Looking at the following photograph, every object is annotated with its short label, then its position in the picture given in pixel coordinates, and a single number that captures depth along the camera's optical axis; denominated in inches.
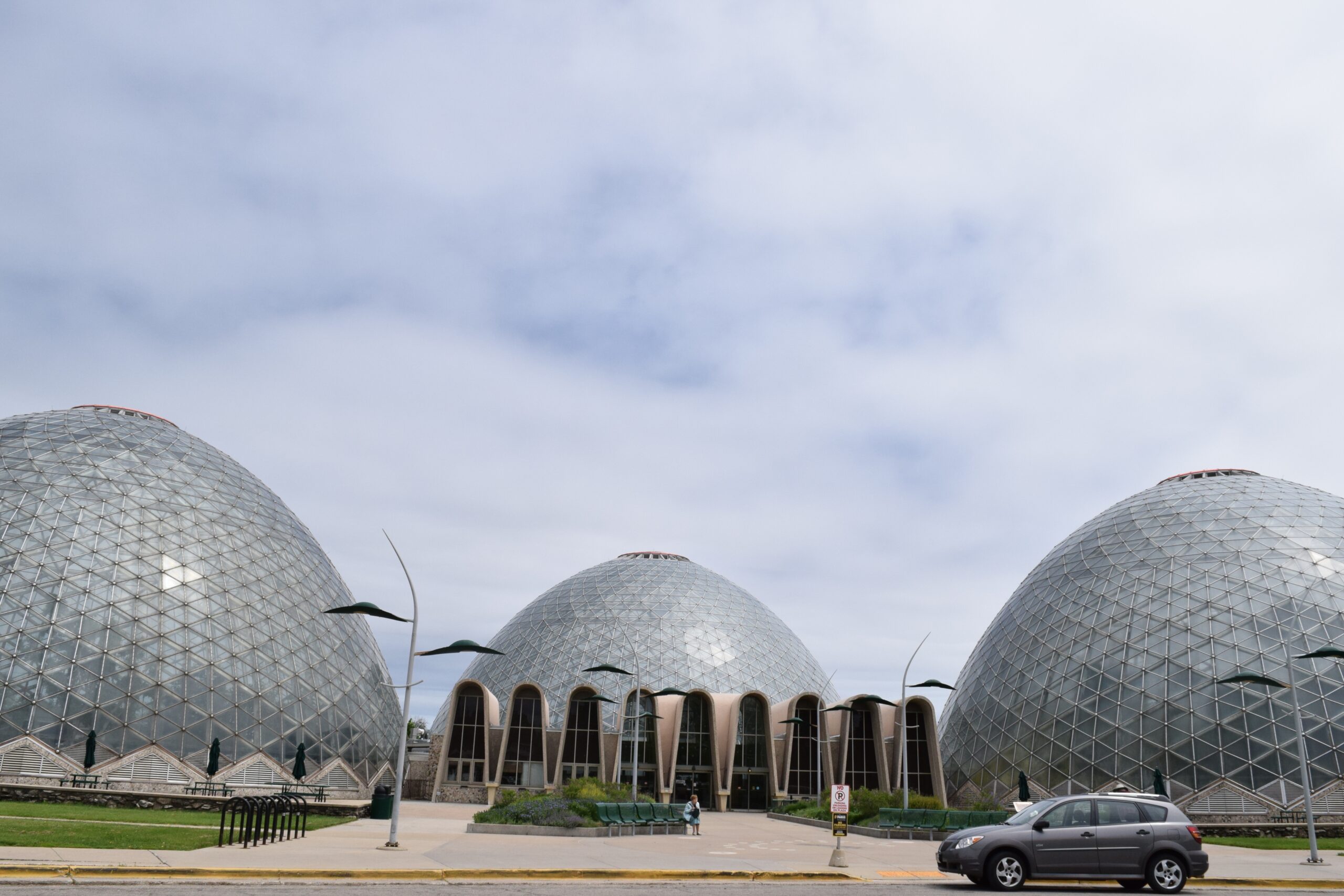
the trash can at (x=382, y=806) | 1526.8
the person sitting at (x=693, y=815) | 1333.7
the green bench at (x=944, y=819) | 1296.8
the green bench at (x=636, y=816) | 1222.3
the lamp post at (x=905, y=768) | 1487.5
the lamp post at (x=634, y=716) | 1641.6
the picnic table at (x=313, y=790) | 1573.6
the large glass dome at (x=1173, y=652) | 1795.0
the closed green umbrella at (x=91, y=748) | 1533.0
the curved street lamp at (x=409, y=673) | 866.1
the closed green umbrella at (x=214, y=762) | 1599.4
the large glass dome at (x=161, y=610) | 1659.7
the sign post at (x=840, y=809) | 850.8
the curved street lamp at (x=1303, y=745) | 991.0
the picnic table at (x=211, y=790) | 1475.1
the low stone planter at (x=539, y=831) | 1173.1
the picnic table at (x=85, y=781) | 1449.3
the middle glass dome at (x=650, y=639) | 2768.2
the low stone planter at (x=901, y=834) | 1318.9
